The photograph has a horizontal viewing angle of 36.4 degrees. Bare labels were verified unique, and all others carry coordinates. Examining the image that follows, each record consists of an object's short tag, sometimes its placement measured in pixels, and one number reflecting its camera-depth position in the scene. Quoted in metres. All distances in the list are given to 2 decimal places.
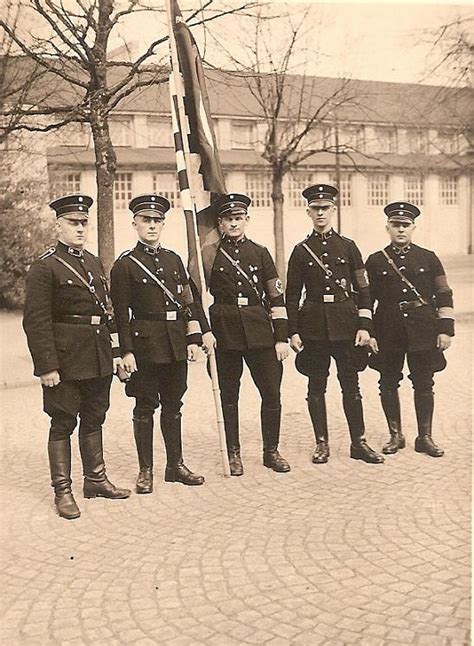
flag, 3.92
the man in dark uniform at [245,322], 4.08
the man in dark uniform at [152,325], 3.83
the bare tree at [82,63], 5.08
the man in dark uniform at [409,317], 4.29
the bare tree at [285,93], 6.39
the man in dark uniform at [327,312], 4.21
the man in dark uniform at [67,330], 3.54
